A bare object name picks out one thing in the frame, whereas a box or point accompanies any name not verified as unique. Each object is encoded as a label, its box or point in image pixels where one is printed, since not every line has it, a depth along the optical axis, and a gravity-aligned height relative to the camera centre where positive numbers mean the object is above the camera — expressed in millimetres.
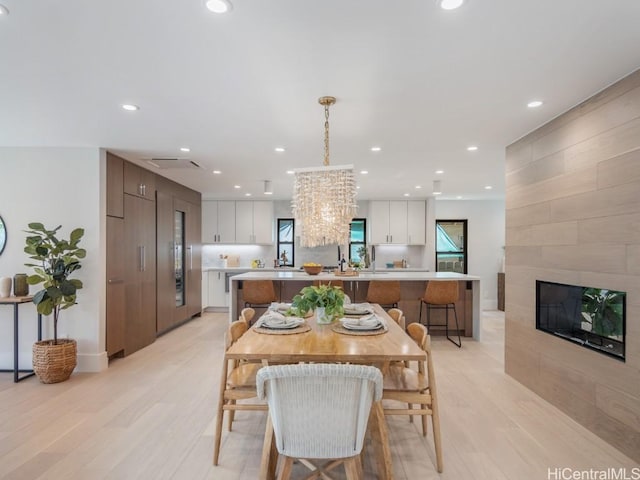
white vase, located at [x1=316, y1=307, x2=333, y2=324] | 2891 -578
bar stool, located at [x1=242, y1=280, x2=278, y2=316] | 5246 -715
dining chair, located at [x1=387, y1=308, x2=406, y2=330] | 3279 -675
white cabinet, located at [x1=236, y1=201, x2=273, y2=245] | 8094 +386
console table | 3711 -857
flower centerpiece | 2859 -468
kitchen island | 5520 -765
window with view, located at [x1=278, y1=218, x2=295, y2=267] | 8398 +16
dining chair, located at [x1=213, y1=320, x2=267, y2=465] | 2385 -961
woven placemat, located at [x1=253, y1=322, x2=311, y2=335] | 2633 -636
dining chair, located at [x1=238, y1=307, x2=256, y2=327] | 3214 -650
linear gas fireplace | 2539 -560
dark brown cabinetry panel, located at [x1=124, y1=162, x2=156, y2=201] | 4723 +769
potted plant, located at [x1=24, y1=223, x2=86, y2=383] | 3691 -486
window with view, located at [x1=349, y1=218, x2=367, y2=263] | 8336 +76
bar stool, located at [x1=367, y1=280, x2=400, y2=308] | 5316 -719
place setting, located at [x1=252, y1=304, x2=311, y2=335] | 2668 -617
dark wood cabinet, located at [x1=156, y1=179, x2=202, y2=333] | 5668 -268
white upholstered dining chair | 1647 -742
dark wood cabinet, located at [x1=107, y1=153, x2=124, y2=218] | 4332 +633
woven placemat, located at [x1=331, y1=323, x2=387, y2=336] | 2604 -632
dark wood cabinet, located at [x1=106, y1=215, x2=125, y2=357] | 4305 -559
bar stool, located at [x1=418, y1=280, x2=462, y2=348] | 5203 -723
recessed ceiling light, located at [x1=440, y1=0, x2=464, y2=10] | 1701 +1071
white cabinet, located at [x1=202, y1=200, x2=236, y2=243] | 8125 +407
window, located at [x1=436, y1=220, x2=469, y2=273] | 8398 -93
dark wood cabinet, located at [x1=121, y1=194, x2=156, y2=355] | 4711 -411
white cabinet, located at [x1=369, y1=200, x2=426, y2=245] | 8023 +372
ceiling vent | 4711 +979
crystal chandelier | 3217 +344
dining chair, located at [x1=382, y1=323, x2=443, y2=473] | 2348 -941
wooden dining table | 2117 -643
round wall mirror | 4074 +67
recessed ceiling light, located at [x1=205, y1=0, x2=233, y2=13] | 1713 +1070
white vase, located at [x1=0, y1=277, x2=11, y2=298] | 3856 -487
